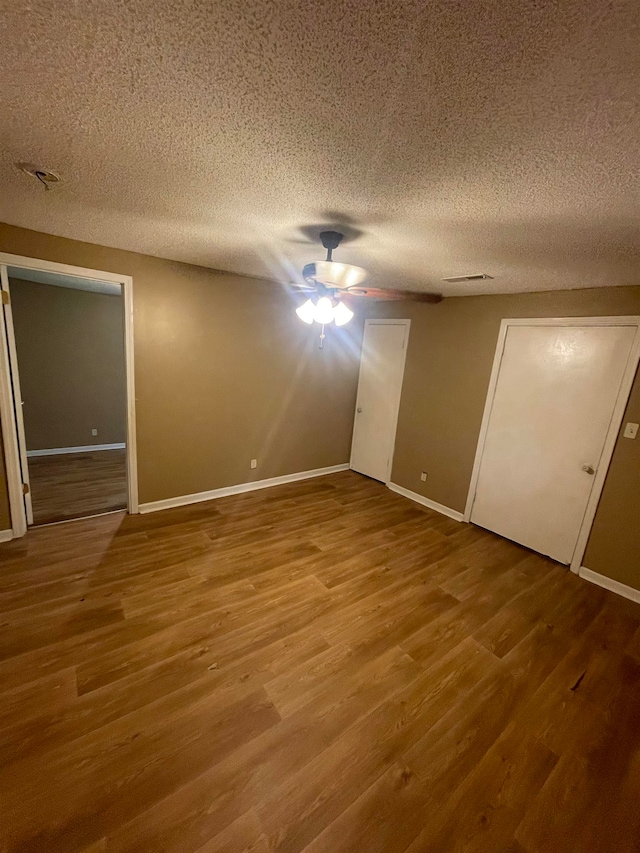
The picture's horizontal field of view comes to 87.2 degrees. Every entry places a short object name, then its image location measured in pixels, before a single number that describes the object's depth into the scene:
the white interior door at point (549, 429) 2.74
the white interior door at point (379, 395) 4.29
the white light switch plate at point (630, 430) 2.59
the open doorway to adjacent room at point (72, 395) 3.54
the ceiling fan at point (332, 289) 1.81
